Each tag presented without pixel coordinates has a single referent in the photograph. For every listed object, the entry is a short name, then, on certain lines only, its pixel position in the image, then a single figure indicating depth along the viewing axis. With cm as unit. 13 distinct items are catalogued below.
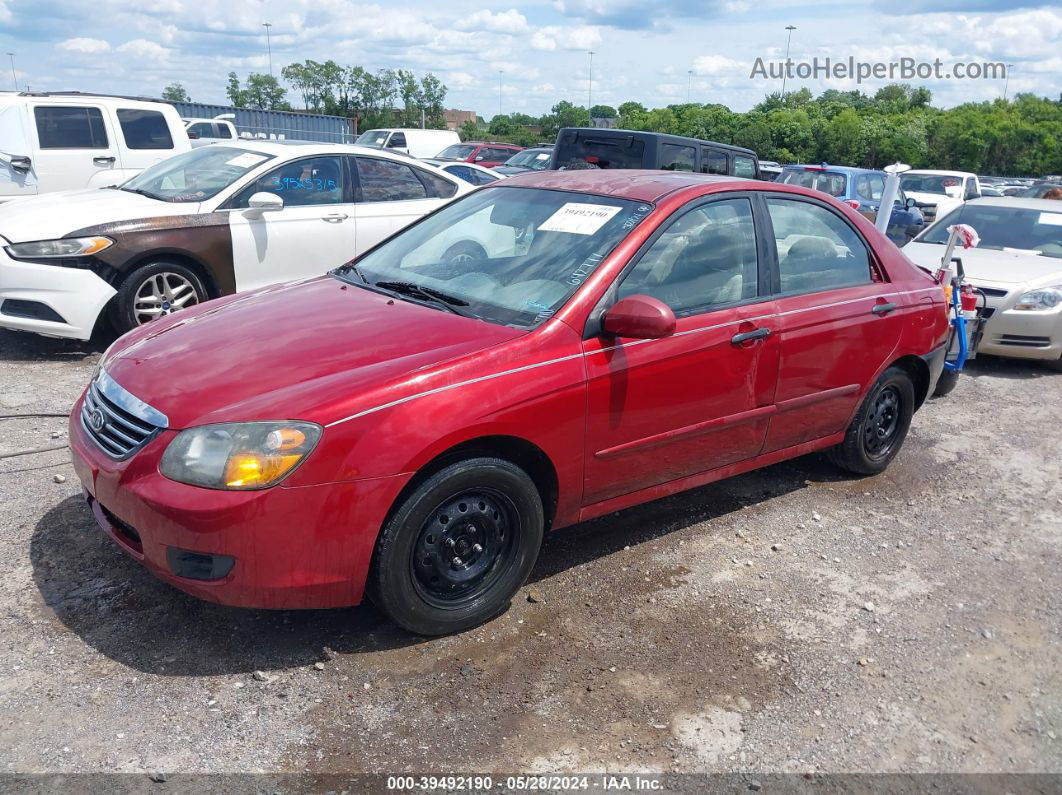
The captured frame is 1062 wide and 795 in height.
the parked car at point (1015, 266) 803
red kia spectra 302
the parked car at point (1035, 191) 1969
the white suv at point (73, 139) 1070
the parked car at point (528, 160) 2084
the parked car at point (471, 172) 1488
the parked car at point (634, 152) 1020
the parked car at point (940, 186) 1916
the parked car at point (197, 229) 655
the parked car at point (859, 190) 1495
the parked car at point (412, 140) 2646
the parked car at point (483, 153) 2391
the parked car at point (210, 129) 2351
